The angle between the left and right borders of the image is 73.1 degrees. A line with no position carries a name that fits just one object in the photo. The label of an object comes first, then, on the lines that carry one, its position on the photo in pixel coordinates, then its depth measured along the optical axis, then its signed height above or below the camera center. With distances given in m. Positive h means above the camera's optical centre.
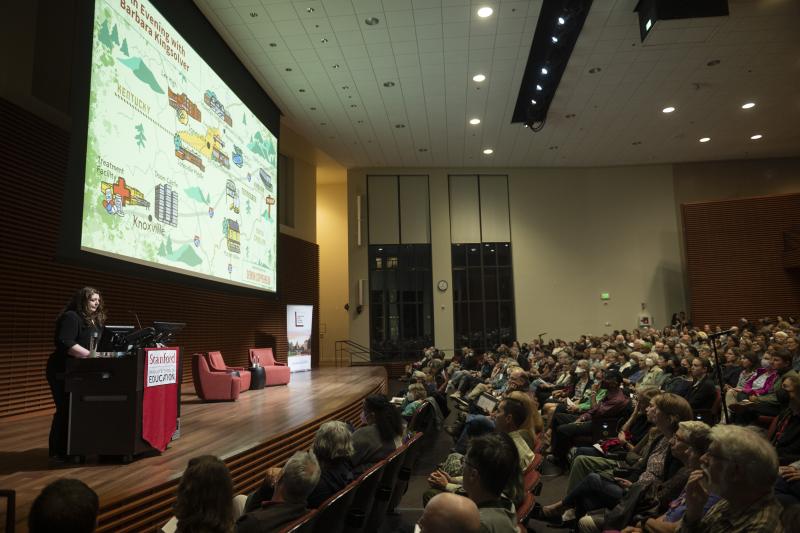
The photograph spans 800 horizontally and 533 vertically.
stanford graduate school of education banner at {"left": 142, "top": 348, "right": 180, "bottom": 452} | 3.59 -0.42
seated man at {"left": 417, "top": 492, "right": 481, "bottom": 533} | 1.37 -0.48
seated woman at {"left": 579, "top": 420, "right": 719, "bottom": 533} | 2.42 -0.60
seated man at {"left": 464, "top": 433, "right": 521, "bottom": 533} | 2.01 -0.54
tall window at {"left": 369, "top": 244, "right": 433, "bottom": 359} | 15.90 +0.91
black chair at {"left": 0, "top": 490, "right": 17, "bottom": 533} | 1.98 -0.60
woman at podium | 3.50 -0.04
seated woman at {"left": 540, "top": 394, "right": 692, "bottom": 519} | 3.04 -0.84
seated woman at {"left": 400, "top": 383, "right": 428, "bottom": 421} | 6.29 -0.78
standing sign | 13.04 -0.07
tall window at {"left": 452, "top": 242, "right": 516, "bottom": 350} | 16.00 +1.00
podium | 3.42 -0.43
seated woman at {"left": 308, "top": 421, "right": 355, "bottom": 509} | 2.85 -0.64
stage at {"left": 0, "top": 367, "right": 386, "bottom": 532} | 2.75 -0.85
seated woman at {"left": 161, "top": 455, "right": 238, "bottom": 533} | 1.69 -0.53
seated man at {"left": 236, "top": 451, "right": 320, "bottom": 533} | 2.09 -0.66
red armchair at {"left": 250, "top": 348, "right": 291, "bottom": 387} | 9.86 -0.70
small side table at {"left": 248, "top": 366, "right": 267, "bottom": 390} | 9.24 -0.76
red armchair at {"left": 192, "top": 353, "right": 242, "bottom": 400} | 7.40 -0.66
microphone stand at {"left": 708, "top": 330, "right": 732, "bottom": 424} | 4.12 -0.51
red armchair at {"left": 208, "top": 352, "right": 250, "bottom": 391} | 8.17 -0.49
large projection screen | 4.52 +1.86
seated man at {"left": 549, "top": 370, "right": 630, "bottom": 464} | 5.01 -0.91
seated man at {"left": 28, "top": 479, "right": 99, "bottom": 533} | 1.34 -0.43
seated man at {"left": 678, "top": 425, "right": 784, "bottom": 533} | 1.74 -0.51
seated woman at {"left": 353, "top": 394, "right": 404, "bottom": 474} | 3.53 -0.71
